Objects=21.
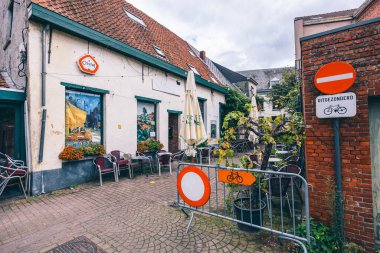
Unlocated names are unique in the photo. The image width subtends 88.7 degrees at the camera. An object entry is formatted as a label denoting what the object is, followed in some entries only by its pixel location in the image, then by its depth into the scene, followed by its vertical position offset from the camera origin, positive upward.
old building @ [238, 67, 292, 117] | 34.61 +10.21
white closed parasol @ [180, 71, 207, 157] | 6.00 +0.15
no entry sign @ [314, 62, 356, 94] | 2.71 +0.73
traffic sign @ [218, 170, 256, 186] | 3.03 -0.78
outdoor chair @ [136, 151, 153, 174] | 7.22 -1.18
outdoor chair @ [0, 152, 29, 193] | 5.06 -0.92
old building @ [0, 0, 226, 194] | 5.45 +1.82
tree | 3.52 +0.01
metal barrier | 3.04 -1.44
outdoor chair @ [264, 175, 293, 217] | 3.66 -1.09
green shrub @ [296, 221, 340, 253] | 2.70 -1.60
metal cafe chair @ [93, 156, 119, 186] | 6.20 -1.13
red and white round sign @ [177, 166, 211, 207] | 3.24 -0.98
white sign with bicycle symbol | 2.68 +0.33
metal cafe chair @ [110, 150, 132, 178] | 6.70 -1.07
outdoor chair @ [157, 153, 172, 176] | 7.48 -1.11
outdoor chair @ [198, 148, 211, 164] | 9.53 -1.10
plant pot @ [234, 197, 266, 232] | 3.19 -1.43
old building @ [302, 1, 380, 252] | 2.78 -0.19
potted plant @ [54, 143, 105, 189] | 5.83 -1.07
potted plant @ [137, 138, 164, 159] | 8.49 -0.73
